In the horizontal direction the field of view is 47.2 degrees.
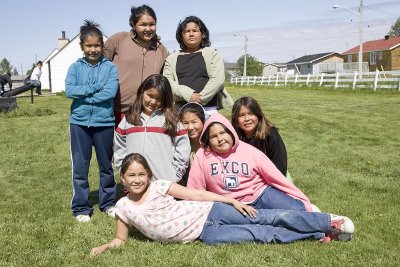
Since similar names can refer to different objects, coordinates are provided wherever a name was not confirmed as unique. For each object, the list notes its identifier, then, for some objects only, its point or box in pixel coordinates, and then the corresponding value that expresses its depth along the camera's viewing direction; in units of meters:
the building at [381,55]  57.34
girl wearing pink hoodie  4.40
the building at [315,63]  69.81
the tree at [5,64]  138.85
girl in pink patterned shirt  4.03
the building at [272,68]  103.24
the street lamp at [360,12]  32.84
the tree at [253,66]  73.69
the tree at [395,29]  103.50
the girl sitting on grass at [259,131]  4.71
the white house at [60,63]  42.97
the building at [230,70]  88.88
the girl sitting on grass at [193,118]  4.69
